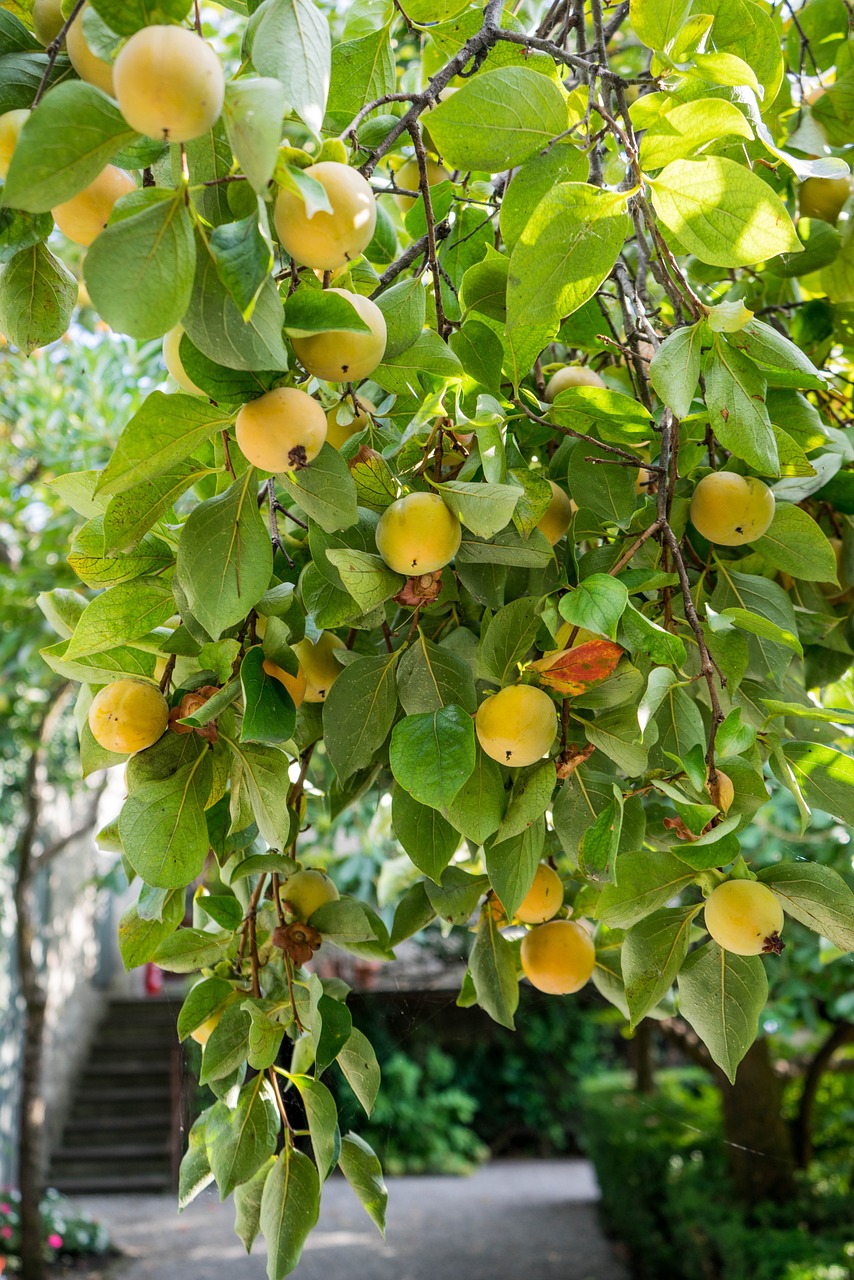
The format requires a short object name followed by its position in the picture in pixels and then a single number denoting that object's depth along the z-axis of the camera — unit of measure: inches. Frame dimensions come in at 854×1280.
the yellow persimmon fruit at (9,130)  20.7
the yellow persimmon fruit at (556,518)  29.3
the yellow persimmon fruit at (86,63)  20.4
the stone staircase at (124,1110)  335.3
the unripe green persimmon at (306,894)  33.1
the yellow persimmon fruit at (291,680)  26.2
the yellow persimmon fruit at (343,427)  28.0
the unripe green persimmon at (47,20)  22.7
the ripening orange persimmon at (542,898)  33.0
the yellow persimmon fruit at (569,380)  33.4
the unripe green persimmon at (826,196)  38.3
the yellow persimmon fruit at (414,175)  41.9
